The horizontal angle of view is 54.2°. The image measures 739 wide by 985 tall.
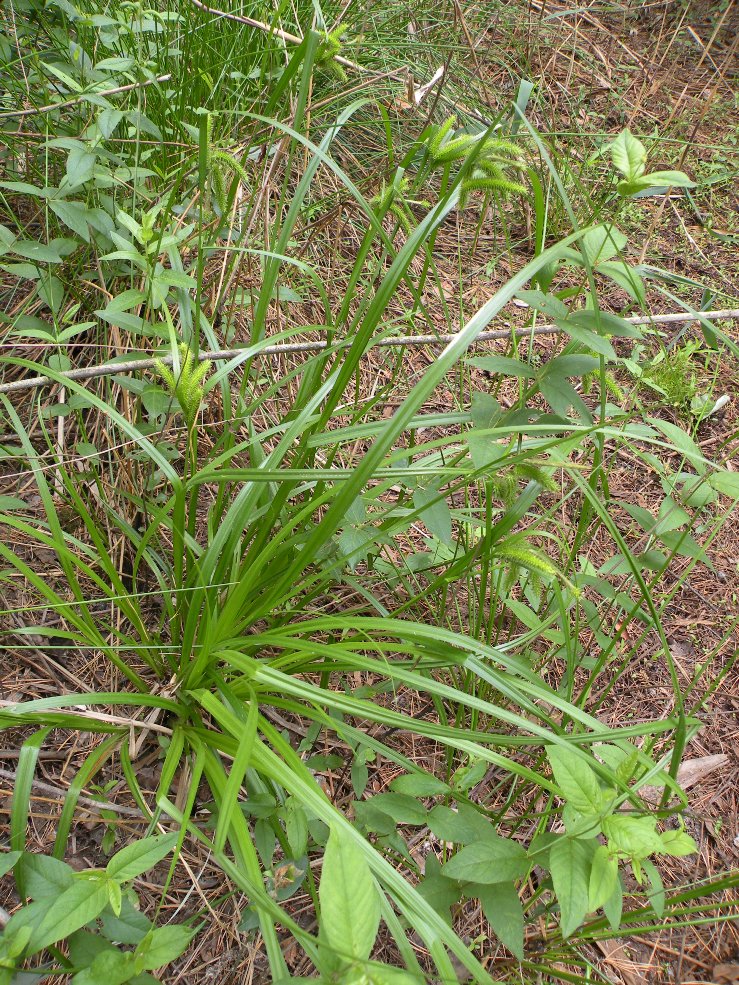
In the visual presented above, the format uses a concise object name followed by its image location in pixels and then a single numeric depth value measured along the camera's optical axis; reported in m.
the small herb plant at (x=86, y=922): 0.85
